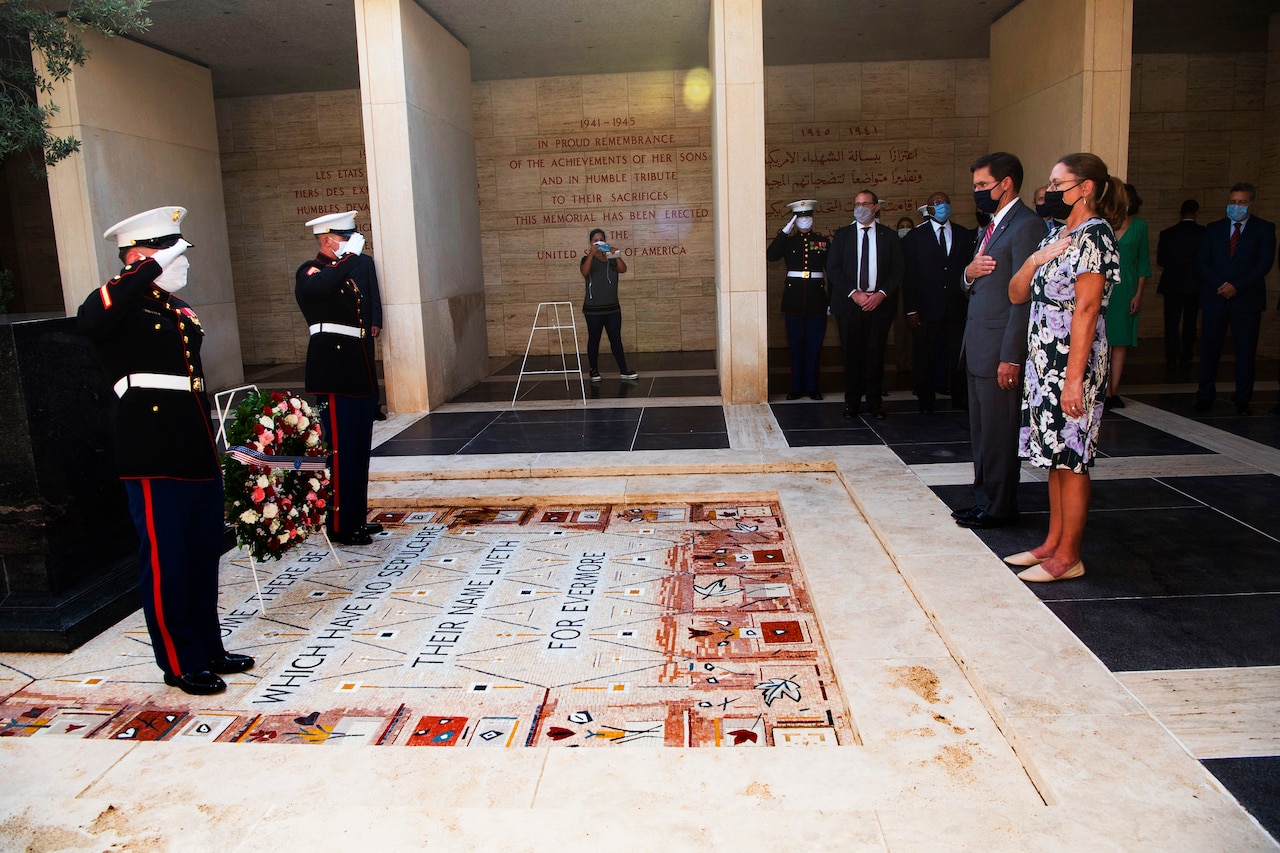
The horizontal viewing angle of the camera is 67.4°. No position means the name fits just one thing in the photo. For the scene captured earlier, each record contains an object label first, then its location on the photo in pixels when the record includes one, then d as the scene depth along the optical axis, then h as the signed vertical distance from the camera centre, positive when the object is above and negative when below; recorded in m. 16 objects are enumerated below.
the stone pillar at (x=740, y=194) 8.20 +0.65
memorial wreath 4.13 -0.82
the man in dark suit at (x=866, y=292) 7.45 -0.21
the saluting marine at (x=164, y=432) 3.26 -0.48
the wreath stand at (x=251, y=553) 4.22 -1.30
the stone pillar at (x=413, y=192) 8.48 +0.84
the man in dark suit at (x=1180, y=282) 9.87 -0.32
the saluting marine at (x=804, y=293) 8.45 -0.23
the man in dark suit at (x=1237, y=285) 7.05 -0.27
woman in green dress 7.27 -0.25
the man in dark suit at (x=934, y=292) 7.65 -0.24
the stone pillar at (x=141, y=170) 9.27 +1.28
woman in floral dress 3.58 -0.33
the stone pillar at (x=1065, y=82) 7.84 +1.51
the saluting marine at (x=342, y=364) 4.82 -0.40
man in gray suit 4.24 -0.36
